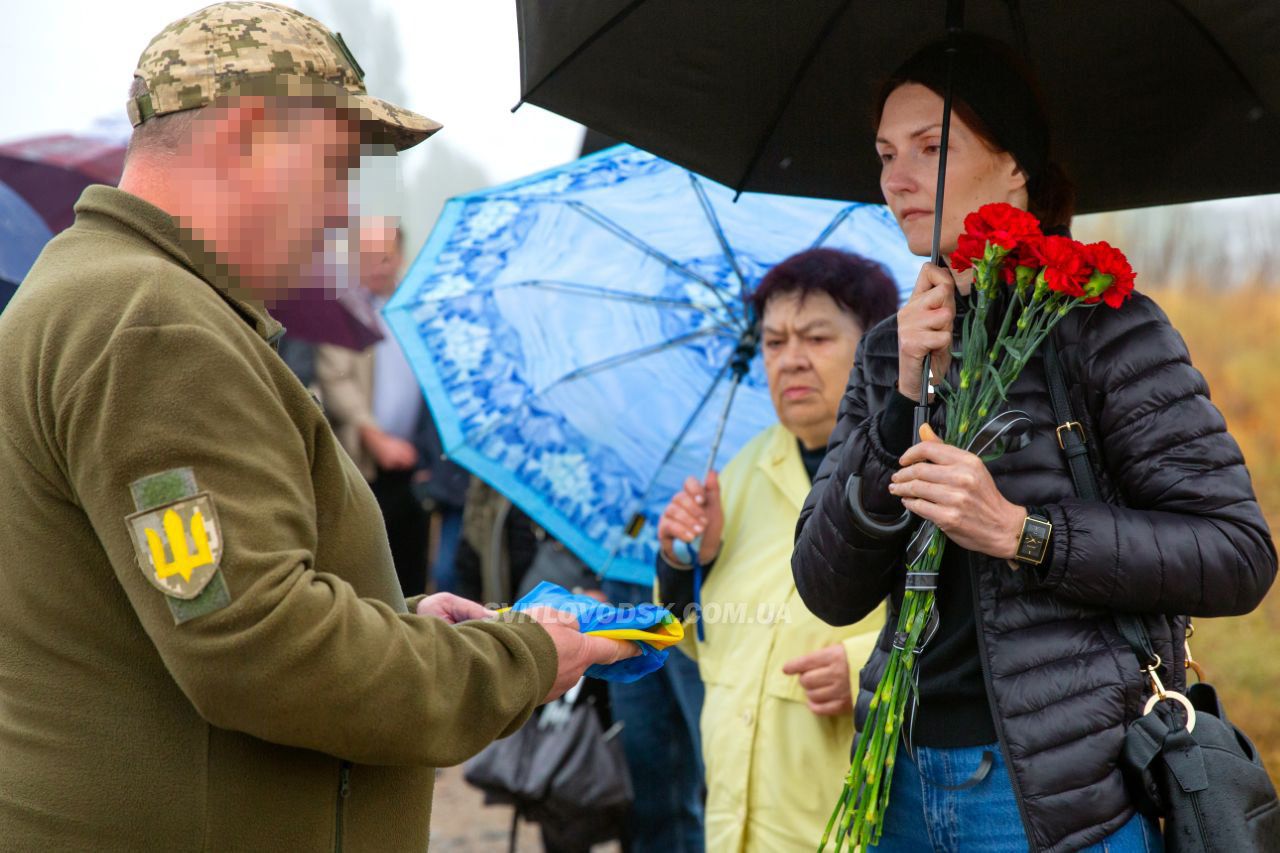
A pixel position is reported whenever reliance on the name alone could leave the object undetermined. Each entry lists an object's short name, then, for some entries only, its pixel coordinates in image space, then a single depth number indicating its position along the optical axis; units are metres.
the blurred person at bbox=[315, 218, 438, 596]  5.59
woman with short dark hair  2.91
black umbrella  2.40
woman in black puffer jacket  1.93
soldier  1.41
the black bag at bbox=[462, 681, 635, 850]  4.02
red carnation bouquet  1.93
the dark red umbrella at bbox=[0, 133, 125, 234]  4.53
